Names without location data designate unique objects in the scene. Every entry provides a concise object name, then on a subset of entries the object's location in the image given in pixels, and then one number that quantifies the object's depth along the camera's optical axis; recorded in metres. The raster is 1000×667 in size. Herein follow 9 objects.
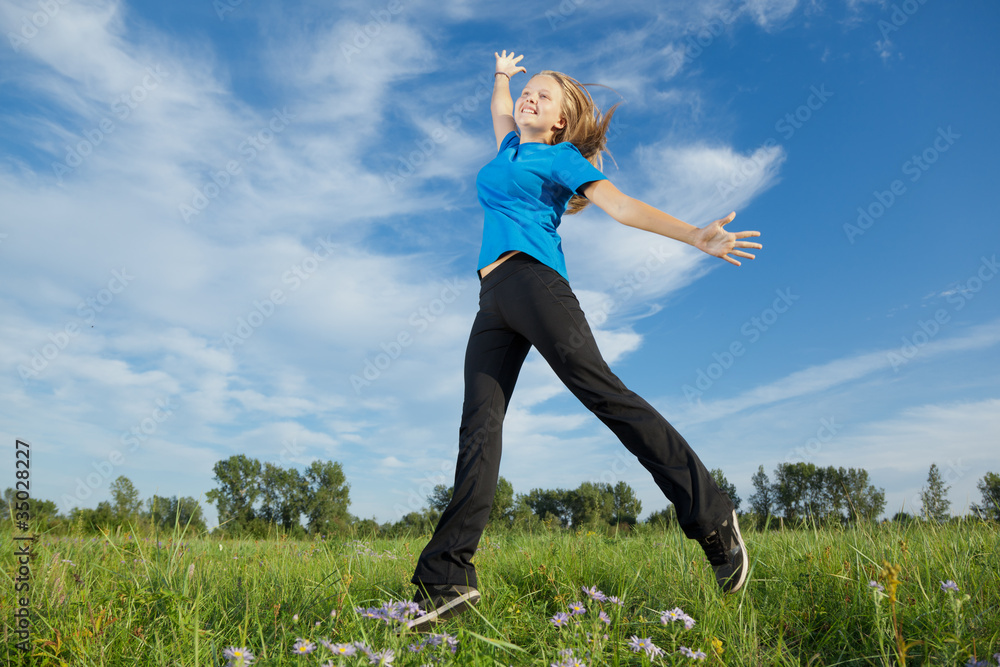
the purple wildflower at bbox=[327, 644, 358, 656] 1.70
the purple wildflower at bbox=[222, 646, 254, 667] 1.61
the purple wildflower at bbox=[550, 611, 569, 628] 2.17
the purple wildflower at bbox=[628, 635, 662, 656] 1.96
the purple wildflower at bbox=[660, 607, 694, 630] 2.16
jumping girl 2.79
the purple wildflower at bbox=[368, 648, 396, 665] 1.66
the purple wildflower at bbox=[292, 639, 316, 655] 1.80
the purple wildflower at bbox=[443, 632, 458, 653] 1.89
